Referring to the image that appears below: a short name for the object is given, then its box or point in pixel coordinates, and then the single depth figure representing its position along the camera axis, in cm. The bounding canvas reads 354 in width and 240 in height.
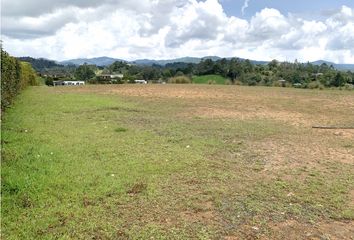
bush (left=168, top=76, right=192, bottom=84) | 3822
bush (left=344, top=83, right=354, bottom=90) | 3195
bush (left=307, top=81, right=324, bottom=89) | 3272
